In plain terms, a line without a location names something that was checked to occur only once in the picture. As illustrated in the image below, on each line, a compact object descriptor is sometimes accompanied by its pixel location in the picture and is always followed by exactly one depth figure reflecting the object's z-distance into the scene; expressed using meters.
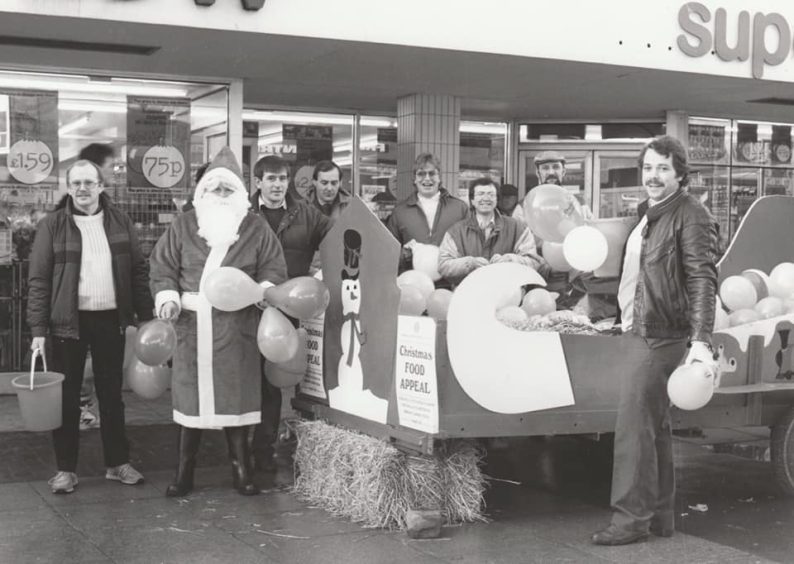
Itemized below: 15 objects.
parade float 5.88
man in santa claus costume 6.74
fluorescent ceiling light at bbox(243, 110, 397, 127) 13.74
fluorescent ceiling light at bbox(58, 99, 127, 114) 10.83
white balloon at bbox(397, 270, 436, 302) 7.02
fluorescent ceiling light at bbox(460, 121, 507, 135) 14.86
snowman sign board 6.33
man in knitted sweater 6.85
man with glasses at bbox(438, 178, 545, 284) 7.91
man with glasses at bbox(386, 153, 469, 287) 8.82
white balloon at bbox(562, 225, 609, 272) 6.21
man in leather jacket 5.71
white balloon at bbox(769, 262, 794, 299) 7.56
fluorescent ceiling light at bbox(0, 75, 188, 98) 10.65
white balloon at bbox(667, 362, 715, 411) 5.42
